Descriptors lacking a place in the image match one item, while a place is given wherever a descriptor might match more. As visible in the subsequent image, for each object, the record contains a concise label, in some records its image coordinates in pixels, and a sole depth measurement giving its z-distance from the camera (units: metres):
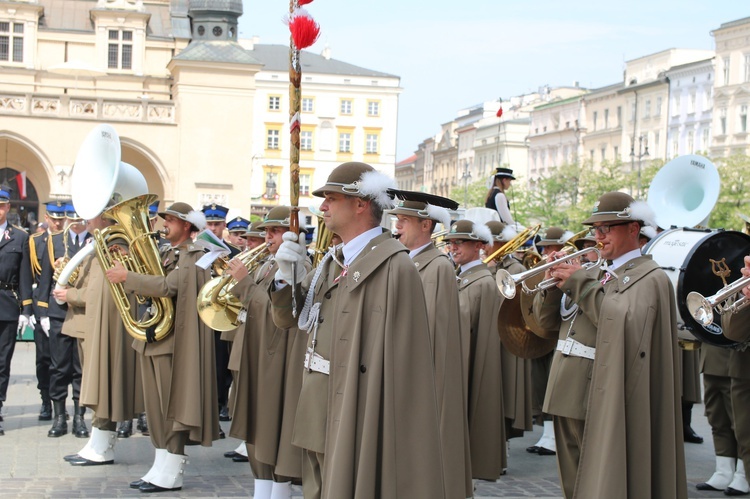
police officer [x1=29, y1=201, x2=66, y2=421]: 11.88
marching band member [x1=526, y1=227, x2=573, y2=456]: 11.62
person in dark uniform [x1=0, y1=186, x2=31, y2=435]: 11.27
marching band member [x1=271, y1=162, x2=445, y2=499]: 5.46
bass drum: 8.74
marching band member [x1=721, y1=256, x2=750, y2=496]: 9.27
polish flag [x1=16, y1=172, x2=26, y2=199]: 39.25
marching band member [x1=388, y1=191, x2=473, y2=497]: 6.86
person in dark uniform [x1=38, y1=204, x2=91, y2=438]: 11.05
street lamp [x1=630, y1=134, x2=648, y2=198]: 82.01
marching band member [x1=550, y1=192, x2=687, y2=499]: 6.94
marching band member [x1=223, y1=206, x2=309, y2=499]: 7.54
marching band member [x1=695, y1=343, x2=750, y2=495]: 9.46
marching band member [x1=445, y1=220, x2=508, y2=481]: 8.90
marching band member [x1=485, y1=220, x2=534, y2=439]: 9.98
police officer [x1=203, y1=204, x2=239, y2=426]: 12.94
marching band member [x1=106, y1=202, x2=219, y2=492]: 8.60
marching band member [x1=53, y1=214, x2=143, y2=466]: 9.51
